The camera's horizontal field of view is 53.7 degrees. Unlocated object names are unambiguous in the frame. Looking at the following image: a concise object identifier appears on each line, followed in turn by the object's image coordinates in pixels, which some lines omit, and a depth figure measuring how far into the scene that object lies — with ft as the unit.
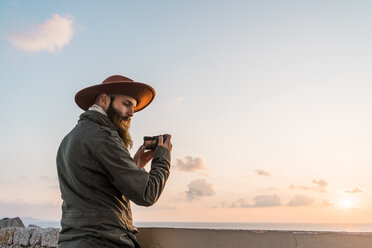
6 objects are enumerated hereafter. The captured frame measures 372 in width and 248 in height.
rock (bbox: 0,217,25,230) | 27.45
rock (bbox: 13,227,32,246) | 13.78
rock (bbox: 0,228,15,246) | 14.87
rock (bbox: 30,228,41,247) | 13.08
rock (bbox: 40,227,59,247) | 12.40
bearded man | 5.98
